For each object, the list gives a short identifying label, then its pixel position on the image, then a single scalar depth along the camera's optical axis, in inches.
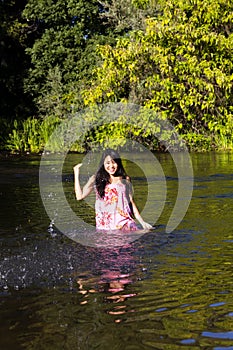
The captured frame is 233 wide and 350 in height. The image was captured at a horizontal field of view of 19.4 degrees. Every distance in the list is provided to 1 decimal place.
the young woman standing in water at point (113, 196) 327.3
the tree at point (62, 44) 1240.8
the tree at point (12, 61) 1248.8
